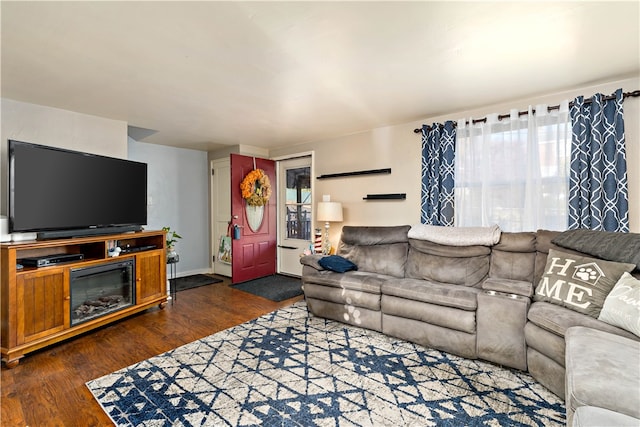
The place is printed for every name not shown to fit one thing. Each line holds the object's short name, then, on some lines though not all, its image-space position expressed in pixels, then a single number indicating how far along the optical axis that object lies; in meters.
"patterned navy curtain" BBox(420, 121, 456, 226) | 3.30
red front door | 4.53
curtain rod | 2.42
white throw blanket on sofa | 2.74
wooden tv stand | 2.21
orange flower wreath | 4.59
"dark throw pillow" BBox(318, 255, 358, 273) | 3.11
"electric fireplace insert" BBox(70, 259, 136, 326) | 2.63
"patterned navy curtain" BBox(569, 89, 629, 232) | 2.42
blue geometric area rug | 1.62
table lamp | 4.02
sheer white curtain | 2.71
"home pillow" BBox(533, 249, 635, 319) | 1.90
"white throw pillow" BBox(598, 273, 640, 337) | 1.62
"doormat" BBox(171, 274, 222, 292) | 4.37
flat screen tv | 2.41
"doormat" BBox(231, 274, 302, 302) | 3.92
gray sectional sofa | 1.93
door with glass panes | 4.90
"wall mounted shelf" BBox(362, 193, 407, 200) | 3.72
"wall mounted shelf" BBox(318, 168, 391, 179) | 3.88
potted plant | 3.85
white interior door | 5.00
